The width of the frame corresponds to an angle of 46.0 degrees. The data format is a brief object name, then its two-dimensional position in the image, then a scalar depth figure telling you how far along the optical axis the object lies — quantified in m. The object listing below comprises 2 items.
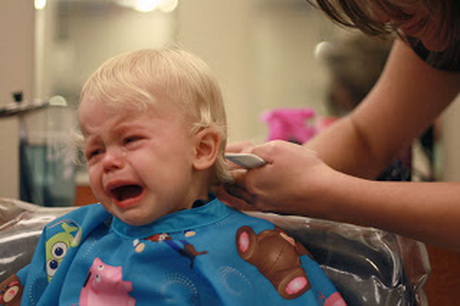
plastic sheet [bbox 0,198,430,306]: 0.86
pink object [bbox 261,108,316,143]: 2.31
